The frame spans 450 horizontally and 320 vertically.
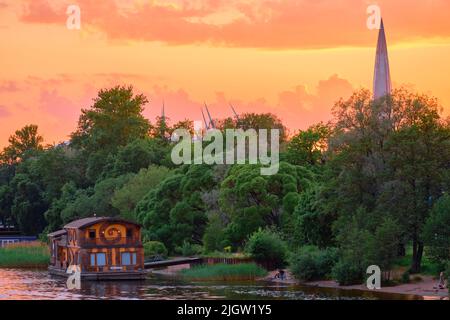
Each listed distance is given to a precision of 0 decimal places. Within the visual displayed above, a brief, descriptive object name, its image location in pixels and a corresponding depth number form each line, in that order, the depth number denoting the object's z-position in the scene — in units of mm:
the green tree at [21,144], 176875
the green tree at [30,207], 139500
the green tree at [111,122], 143125
